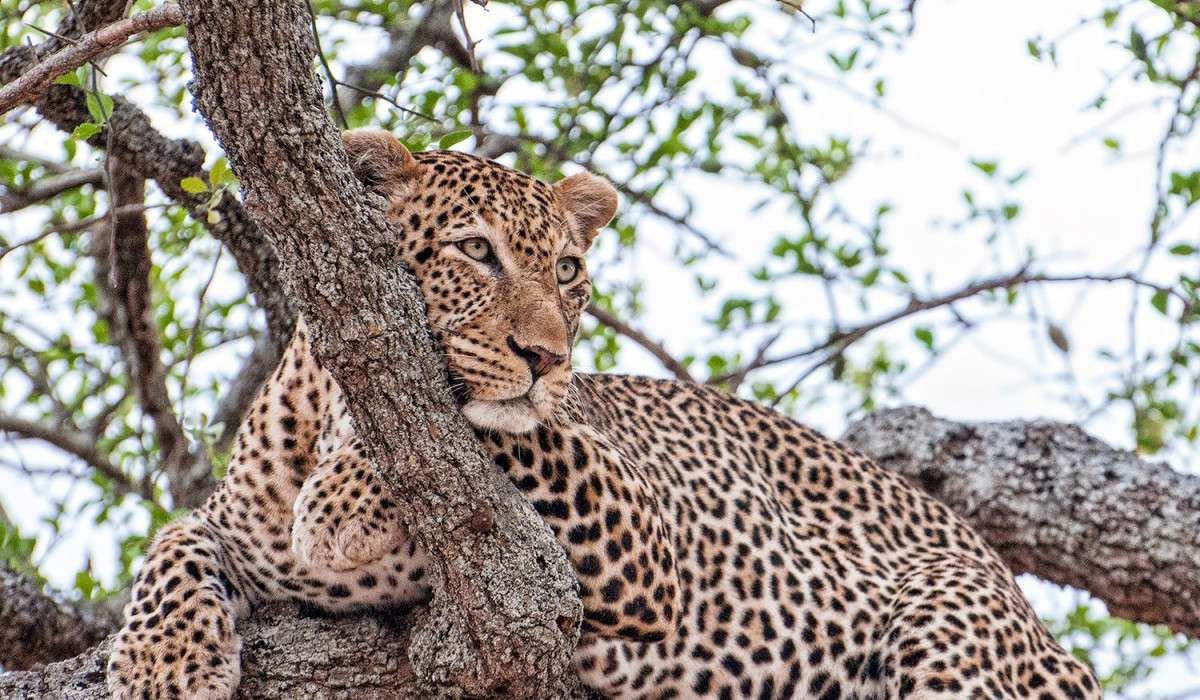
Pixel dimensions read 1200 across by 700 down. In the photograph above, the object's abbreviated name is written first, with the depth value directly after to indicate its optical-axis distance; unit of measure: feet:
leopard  34.27
